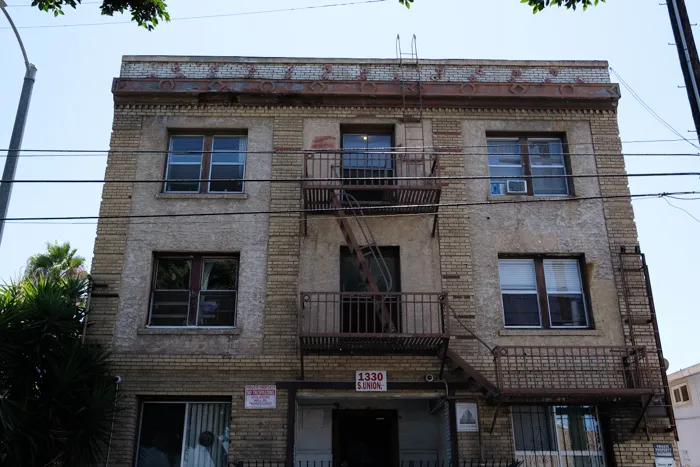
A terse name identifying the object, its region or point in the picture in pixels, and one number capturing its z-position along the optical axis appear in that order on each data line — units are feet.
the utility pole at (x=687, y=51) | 34.04
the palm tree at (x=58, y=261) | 66.39
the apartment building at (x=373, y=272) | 41.75
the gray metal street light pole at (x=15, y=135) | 35.32
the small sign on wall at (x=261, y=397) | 41.63
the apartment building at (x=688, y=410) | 95.67
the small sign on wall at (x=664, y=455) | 40.83
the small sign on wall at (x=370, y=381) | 41.78
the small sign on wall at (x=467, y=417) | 41.14
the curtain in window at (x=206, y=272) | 45.55
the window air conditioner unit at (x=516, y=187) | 48.26
